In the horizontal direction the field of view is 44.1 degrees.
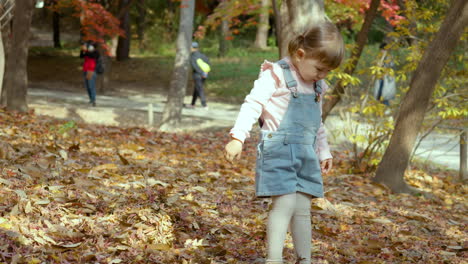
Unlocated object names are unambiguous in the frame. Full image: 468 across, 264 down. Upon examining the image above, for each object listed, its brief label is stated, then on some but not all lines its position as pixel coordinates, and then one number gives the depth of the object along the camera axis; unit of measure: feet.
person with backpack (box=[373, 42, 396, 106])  36.63
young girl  10.48
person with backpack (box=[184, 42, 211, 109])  52.95
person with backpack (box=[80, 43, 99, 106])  52.51
